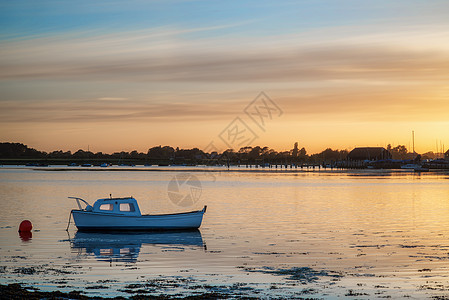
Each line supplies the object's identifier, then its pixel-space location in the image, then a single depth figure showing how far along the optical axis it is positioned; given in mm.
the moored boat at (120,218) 42906
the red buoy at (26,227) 42656
